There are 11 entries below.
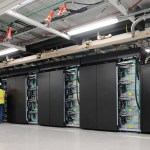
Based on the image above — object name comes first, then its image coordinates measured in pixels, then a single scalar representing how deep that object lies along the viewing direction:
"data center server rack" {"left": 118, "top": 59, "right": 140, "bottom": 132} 5.91
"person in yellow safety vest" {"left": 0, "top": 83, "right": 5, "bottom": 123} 8.90
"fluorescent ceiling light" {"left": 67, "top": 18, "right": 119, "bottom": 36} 4.88
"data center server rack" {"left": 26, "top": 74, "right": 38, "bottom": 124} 8.62
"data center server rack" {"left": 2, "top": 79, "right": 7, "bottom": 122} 9.71
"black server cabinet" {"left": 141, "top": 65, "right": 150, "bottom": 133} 5.56
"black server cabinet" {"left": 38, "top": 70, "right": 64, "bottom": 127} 7.43
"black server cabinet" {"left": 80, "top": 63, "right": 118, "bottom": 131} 6.16
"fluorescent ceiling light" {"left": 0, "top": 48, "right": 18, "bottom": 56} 7.61
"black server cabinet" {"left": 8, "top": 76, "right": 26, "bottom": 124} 8.69
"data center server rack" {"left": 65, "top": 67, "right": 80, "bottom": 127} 7.28
